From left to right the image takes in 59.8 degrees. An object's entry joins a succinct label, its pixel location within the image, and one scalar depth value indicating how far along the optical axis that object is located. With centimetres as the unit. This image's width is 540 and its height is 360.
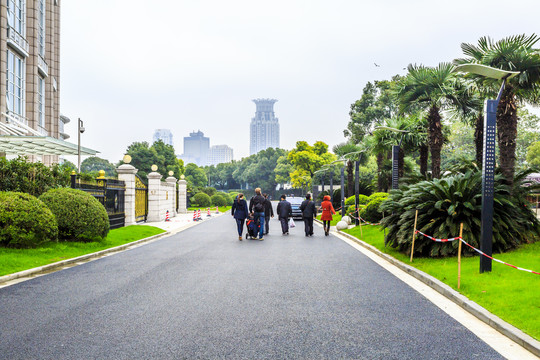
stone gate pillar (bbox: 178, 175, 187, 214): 4325
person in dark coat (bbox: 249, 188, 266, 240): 1770
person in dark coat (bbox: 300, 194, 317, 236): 1934
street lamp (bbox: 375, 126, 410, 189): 1800
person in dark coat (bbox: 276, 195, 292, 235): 2031
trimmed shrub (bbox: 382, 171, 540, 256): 1109
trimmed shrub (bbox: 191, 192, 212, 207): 5611
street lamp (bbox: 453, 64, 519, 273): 877
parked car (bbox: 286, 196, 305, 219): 3284
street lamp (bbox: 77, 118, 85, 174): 3590
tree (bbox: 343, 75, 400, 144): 6334
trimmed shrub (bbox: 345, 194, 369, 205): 3232
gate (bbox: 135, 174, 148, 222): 2606
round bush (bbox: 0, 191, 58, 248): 1179
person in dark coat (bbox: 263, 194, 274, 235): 1936
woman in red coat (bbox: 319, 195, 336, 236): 1988
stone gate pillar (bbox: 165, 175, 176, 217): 3666
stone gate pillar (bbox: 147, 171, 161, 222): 2912
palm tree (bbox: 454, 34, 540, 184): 1318
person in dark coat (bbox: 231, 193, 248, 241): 1725
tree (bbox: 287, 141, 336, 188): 8175
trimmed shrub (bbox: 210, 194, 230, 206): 6034
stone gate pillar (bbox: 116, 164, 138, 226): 2384
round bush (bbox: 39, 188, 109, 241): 1381
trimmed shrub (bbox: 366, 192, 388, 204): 2416
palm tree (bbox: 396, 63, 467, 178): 2036
